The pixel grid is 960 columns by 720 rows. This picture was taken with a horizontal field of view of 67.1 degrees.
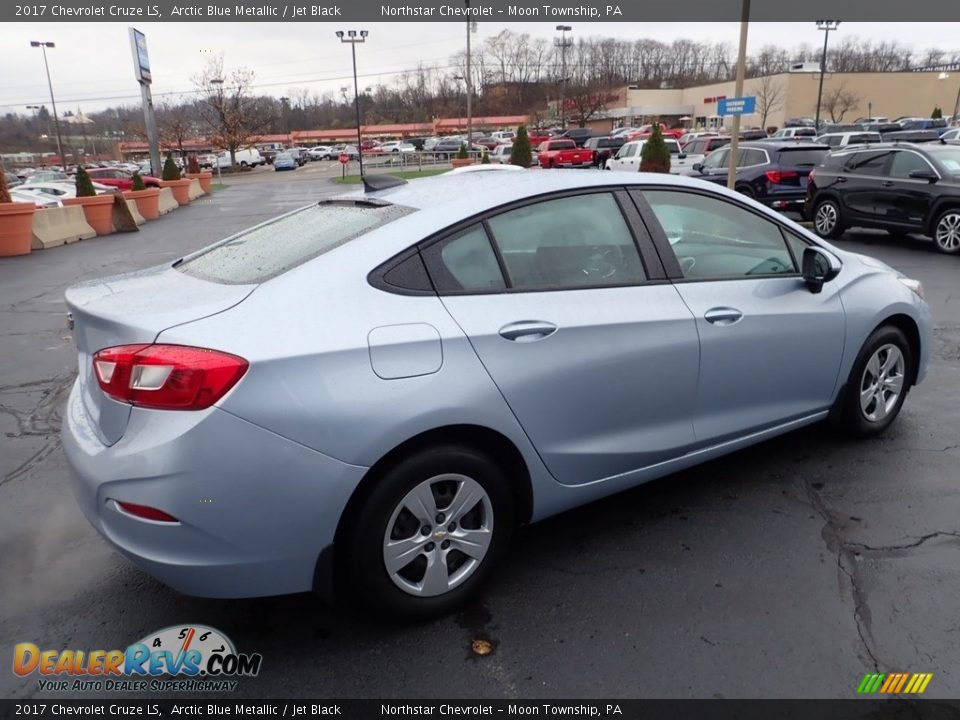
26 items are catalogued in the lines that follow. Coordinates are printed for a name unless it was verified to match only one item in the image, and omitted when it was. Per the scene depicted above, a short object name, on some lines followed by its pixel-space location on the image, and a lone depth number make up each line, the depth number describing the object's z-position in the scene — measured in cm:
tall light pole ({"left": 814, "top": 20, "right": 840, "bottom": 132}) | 5856
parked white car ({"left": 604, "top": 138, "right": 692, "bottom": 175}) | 2371
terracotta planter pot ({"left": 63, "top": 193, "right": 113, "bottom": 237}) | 1842
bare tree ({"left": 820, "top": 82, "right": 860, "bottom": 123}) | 7374
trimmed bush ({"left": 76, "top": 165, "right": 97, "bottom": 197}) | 1888
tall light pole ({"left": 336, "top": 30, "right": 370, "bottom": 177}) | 4566
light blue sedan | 231
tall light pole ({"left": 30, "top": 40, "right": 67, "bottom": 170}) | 6219
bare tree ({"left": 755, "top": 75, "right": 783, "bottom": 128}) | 7512
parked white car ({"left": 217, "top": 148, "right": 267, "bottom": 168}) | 6856
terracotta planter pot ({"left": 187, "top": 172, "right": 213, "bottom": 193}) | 3628
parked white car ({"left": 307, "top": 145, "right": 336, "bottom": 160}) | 7900
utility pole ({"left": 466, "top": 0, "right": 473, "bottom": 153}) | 4257
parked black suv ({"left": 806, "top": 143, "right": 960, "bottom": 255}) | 1096
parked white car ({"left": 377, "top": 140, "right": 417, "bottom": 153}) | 7038
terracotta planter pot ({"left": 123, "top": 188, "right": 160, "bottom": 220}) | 2239
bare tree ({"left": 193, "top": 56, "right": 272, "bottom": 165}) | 6097
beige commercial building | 7594
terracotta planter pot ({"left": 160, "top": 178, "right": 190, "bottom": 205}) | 2890
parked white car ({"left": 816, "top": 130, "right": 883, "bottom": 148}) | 2945
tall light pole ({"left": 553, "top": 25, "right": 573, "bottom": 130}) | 7044
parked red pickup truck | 3488
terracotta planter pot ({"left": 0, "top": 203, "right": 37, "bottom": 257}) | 1430
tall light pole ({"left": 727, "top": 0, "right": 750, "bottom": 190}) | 1326
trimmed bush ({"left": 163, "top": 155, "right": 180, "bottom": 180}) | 2997
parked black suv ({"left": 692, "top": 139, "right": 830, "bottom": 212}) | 1441
